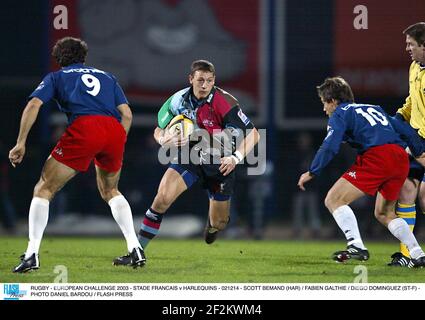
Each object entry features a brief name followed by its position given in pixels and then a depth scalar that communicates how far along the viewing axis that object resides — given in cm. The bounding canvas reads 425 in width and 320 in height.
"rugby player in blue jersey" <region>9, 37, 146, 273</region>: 1382
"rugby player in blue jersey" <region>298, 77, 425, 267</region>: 1484
